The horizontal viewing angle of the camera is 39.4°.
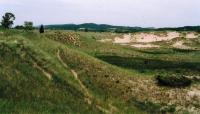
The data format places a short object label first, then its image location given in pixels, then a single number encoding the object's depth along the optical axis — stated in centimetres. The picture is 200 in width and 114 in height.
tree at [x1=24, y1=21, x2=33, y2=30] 5848
